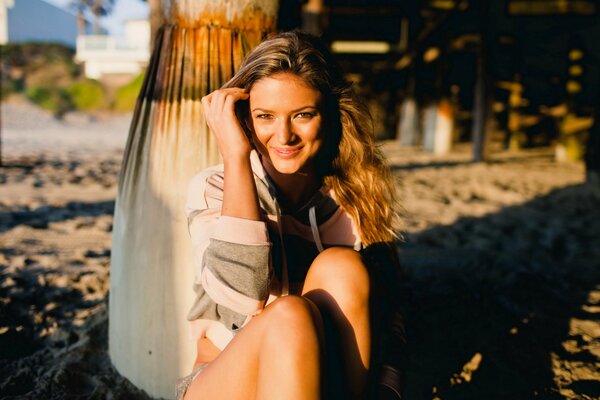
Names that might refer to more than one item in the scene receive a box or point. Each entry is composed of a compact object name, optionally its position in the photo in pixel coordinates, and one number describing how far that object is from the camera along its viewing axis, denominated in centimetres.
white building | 3212
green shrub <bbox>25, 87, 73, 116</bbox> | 2202
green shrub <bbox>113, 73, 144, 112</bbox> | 2420
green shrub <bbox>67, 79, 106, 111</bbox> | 2420
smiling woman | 131
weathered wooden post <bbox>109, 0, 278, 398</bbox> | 184
